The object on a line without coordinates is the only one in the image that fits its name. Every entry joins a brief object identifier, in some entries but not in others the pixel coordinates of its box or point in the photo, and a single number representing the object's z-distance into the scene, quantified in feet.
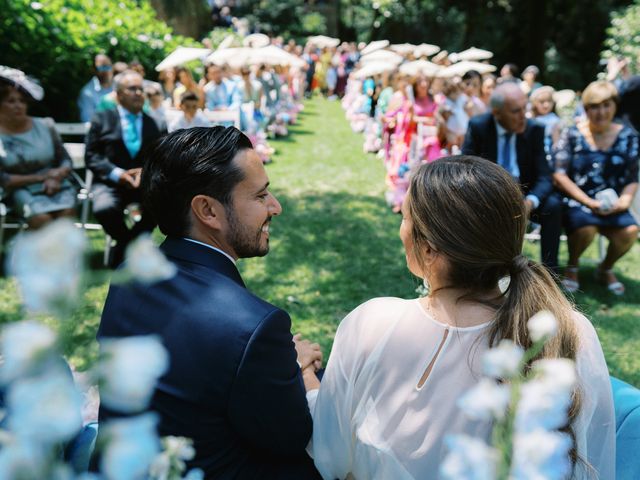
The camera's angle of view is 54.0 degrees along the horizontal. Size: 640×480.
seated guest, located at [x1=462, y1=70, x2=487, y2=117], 31.71
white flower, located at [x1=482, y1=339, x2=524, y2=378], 1.96
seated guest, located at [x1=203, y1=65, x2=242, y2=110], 35.17
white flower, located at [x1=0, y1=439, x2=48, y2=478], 1.75
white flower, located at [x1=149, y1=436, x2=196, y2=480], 2.22
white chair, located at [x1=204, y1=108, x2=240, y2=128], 29.68
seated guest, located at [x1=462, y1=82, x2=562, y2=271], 17.42
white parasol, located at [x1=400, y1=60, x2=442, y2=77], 33.68
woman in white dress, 5.49
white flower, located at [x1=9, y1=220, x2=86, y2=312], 1.71
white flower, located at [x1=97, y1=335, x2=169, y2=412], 1.81
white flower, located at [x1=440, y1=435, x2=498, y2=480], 1.87
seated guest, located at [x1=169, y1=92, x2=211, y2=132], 23.42
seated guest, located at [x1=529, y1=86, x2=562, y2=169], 25.57
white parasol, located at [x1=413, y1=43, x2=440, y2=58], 59.41
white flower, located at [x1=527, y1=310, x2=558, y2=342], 2.12
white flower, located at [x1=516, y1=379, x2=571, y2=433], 1.87
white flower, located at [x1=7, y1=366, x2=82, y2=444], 1.71
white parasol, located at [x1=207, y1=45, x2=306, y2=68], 41.32
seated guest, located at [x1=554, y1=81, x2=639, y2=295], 17.84
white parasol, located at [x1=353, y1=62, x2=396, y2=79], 42.07
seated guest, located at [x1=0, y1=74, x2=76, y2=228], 16.29
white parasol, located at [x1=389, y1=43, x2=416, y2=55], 60.02
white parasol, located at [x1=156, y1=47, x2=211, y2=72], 29.81
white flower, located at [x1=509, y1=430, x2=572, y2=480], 1.82
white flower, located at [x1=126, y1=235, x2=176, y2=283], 2.00
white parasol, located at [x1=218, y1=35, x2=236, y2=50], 46.84
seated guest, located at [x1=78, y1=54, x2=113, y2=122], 26.63
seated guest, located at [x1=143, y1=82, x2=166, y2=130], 25.63
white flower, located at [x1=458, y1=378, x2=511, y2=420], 1.88
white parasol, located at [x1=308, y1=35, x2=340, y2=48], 93.20
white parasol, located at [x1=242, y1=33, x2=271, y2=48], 62.23
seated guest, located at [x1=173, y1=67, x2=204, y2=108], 29.45
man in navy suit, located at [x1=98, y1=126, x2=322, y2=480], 5.60
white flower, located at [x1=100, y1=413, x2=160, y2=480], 1.82
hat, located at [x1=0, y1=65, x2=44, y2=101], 16.14
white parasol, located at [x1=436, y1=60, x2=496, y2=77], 36.72
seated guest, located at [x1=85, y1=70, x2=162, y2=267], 17.56
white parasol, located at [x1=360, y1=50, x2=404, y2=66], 49.12
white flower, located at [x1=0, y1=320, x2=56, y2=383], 1.69
